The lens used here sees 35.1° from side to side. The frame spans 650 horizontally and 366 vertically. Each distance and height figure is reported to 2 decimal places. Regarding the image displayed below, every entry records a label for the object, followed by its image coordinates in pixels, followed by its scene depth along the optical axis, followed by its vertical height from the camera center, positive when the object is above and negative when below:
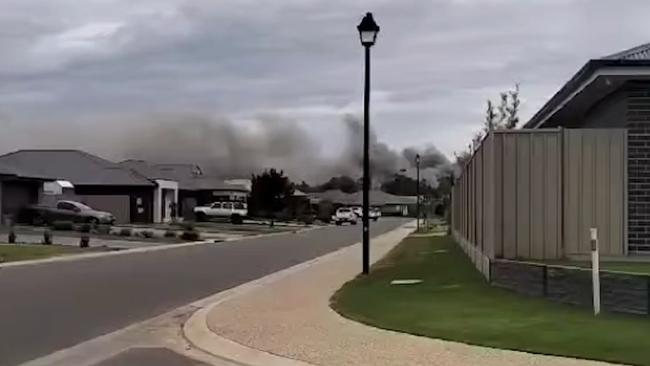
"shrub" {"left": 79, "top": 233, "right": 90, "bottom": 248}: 38.50 -1.44
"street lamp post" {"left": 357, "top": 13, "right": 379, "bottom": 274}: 23.16 +2.06
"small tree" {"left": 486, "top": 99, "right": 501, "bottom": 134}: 57.22 +5.06
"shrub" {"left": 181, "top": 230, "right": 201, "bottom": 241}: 49.81 -1.54
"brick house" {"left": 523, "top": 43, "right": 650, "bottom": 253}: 17.00 +1.94
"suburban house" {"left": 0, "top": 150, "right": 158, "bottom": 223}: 70.00 +1.72
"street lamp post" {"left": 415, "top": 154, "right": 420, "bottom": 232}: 71.57 +3.08
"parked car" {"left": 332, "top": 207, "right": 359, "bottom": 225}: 93.62 -1.12
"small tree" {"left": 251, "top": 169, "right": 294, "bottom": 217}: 91.44 +1.06
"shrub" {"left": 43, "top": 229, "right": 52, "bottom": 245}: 39.03 -1.30
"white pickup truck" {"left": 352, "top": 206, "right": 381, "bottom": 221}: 107.72 -0.96
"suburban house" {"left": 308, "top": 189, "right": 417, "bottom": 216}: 154.00 +0.65
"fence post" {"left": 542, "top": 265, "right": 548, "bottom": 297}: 15.33 -1.11
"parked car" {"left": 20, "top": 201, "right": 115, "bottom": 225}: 56.09 -0.61
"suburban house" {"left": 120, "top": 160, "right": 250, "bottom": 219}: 92.62 +1.81
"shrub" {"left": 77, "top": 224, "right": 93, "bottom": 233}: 47.36 -1.13
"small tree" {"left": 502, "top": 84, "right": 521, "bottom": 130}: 56.42 +5.24
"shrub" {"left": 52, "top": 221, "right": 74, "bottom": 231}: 51.62 -1.11
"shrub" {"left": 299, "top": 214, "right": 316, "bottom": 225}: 88.83 -1.25
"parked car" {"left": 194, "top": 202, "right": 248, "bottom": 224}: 81.94 -0.52
